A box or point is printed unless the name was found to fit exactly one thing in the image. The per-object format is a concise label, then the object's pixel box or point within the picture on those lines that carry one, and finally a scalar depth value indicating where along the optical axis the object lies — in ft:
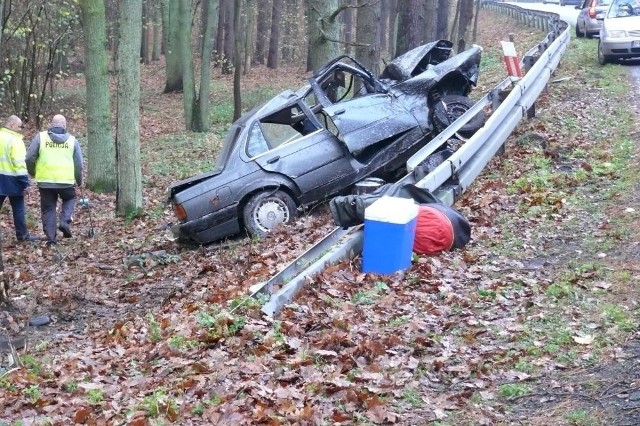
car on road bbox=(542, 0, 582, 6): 166.54
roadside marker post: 50.42
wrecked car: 37.83
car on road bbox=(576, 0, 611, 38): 81.20
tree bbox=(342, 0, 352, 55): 140.65
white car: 61.31
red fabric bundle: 29.01
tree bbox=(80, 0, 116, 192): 52.60
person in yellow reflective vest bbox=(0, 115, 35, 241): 42.47
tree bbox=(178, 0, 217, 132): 78.64
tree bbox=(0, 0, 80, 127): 74.13
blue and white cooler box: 27.25
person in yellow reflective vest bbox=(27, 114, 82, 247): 41.86
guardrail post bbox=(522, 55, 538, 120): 54.90
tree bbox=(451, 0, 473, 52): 95.04
